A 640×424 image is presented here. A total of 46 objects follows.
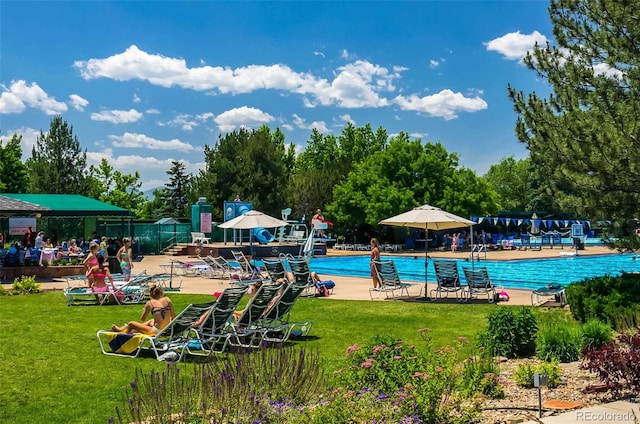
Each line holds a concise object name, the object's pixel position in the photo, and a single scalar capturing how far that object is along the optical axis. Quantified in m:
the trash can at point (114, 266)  21.70
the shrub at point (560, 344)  7.51
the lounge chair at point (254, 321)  9.29
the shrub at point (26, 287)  16.38
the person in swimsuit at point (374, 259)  16.72
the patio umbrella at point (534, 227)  43.22
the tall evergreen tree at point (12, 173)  49.78
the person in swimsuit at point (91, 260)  14.80
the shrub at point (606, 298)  9.65
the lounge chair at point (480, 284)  14.51
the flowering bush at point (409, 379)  4.99
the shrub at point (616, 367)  5.73
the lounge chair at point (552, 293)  13.38
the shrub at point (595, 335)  7.61
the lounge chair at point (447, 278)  15.05
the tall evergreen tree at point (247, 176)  48.69
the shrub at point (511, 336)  7.88
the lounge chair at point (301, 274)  14.34
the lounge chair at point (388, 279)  15.46
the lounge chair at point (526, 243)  40.28
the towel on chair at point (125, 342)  8.60
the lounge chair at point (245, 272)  19.16
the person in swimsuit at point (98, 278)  14.26
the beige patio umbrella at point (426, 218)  15.68
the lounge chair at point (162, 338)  8.36
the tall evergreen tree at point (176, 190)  73.06
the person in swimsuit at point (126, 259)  17.84
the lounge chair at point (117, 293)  14.18
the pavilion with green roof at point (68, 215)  29.89
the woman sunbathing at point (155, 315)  8.88
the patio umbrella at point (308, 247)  24.42
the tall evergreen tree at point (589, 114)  9.30
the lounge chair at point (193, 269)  21.88
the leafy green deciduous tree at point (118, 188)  63.50
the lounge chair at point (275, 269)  16.30
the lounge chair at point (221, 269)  20.46
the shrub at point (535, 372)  6.29
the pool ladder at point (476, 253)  31.35
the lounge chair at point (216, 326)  8.67
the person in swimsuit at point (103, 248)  19.58
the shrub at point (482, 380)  5.80
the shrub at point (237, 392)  4.79
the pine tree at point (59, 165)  48.78
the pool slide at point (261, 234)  35.31
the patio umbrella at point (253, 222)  19.75
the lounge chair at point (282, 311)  9.84
